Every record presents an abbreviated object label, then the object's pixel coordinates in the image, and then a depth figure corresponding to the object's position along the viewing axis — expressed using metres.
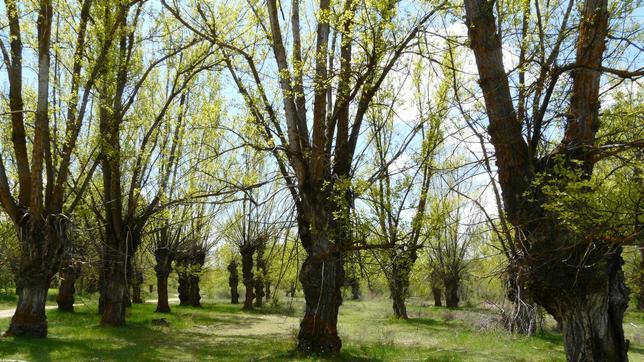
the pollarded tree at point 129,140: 14.54
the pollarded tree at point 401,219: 9.16
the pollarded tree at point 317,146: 9.69
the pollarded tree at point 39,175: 12.91
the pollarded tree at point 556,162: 6.43
